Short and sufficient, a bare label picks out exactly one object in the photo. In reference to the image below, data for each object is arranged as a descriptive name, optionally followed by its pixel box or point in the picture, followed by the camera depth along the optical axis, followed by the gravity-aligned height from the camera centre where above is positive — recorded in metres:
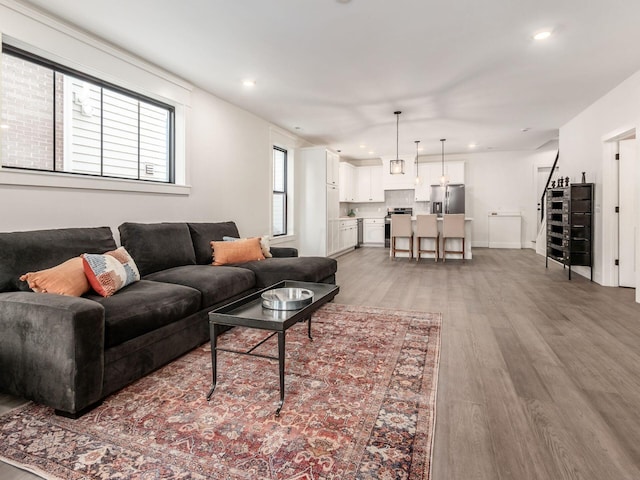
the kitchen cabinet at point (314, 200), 7.04 +0.60
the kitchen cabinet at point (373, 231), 9.95 -0.03
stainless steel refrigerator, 9.18 +0.83
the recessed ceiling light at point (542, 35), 3.05 +1.70
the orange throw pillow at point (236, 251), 3.75 -0.24
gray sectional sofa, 1.73 -0.50
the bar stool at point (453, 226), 7.12 +0.09
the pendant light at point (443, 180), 8.49 +1.22
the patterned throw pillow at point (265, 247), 4.25 -0.21
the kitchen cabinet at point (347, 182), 9.40 +1.30
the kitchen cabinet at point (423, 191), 9.59 +1.06
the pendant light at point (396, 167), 5.90 +1.04
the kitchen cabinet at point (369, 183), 10.13 +1.33
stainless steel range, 9.78 +0.36
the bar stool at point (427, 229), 7.28 +0.03
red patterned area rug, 1.42 -0.94
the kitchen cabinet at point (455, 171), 9.28 +1.55
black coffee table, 1.85 -0.50
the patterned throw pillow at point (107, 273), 2.26 -0.29
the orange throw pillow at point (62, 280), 2.09 -0.31
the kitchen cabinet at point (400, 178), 9.59 +1.42
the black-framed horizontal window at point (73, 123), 2.71 +0.93
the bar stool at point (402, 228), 7.55 +0.04
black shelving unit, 5.13 +0.09
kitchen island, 7.48 -0.29
